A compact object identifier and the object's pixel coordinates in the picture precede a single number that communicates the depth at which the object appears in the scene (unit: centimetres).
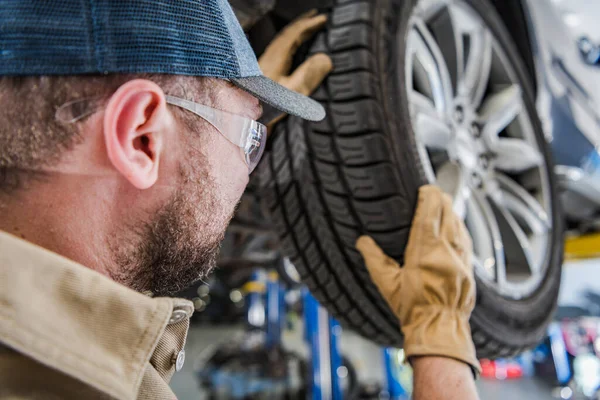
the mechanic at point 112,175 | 43
